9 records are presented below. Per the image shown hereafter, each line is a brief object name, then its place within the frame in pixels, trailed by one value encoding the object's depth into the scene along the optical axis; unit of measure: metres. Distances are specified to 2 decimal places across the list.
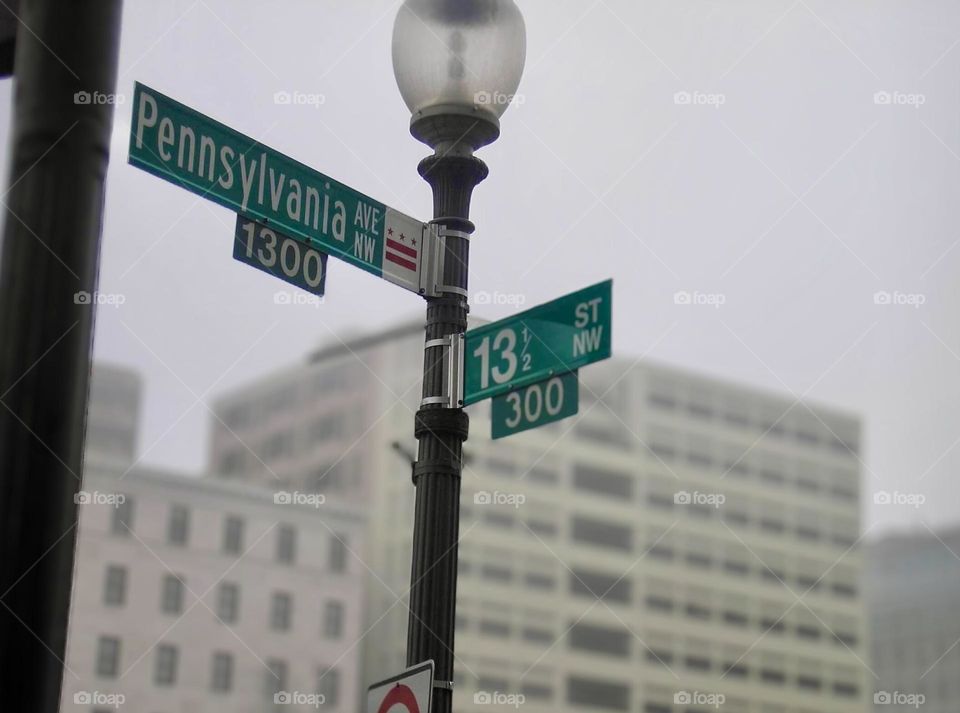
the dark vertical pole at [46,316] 3.65
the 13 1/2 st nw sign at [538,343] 5.76
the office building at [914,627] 134.38
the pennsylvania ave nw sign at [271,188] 5.51
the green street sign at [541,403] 5.96
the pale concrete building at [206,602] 81.00
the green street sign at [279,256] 5.78
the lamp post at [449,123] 5.95
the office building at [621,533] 101.25
